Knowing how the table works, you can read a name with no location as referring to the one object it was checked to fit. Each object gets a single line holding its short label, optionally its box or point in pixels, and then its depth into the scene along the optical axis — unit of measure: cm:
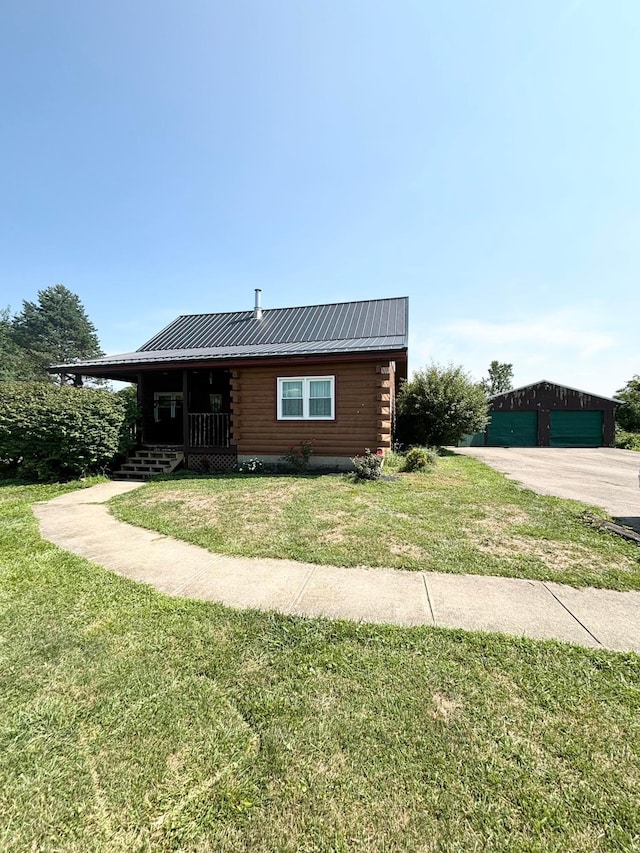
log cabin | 945
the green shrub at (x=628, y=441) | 2155
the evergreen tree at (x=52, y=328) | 4238
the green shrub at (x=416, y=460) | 996
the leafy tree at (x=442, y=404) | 1364
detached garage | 2128
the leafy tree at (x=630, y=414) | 2539
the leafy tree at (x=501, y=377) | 5022
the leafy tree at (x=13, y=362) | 3551
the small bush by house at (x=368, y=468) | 854
